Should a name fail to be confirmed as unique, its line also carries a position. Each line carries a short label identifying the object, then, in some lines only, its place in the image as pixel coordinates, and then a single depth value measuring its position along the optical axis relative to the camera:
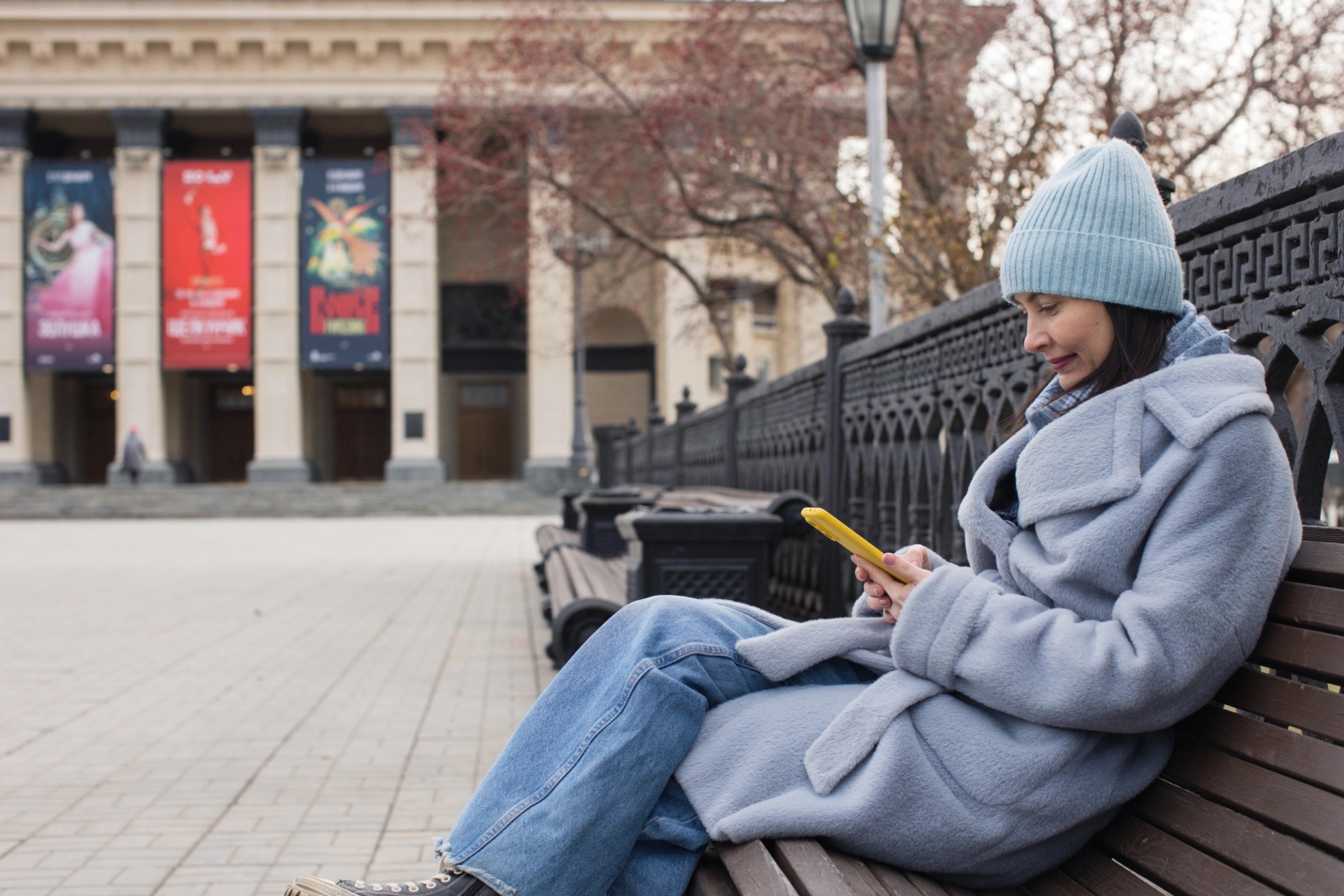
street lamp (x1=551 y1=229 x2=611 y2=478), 17.56
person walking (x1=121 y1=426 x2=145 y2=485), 37.69
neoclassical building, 38.38
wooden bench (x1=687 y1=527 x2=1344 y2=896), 1.54
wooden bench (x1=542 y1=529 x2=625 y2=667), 5.72
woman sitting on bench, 1.71
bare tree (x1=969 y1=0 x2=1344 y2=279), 9.38
